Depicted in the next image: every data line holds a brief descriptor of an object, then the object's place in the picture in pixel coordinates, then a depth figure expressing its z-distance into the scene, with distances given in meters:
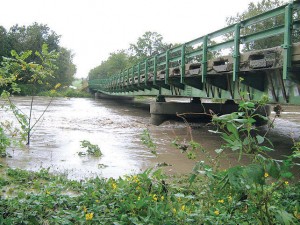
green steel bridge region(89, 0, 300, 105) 6.30
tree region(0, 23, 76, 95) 58.06
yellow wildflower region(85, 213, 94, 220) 2.80
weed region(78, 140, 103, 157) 7.72
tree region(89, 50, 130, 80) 81.80
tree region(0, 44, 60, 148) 6.90
